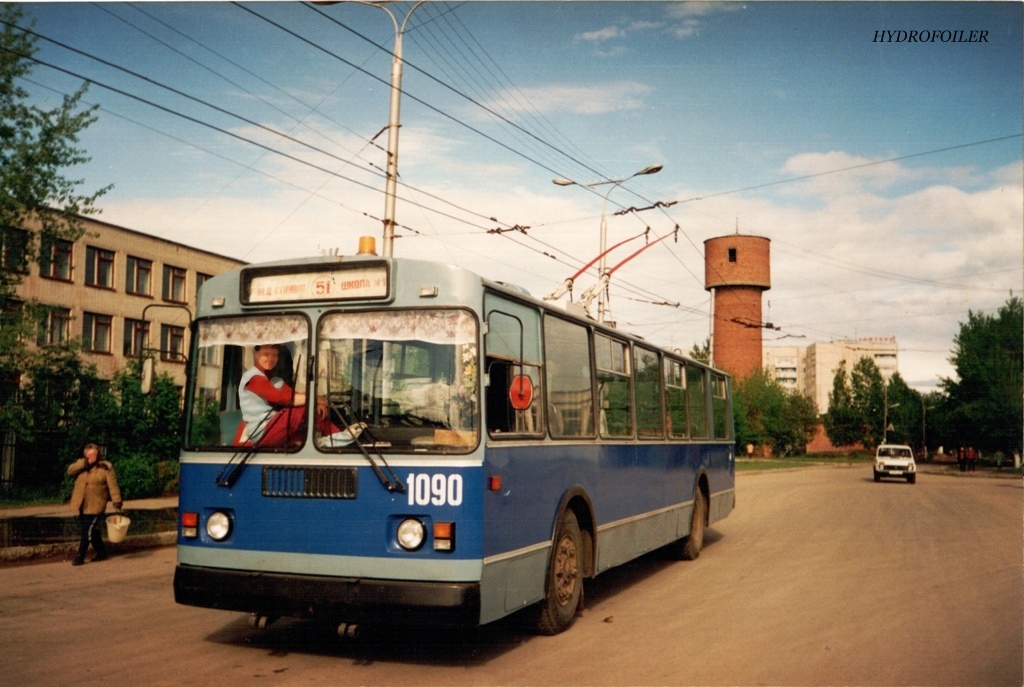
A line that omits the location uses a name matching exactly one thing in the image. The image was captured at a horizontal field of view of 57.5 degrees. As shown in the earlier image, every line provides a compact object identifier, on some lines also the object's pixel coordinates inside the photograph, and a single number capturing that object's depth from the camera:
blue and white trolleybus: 6.38
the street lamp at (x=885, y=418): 97.34
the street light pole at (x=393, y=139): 16.67
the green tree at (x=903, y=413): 96.25
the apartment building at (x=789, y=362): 185.12
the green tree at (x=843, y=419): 103.94
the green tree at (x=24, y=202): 19.72
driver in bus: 6.65
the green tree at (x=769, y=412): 76.38
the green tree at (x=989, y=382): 54.62
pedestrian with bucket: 12.46
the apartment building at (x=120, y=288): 42.59
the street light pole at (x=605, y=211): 19.25
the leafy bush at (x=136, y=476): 24.70
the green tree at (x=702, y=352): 75.00
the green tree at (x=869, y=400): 103.94
